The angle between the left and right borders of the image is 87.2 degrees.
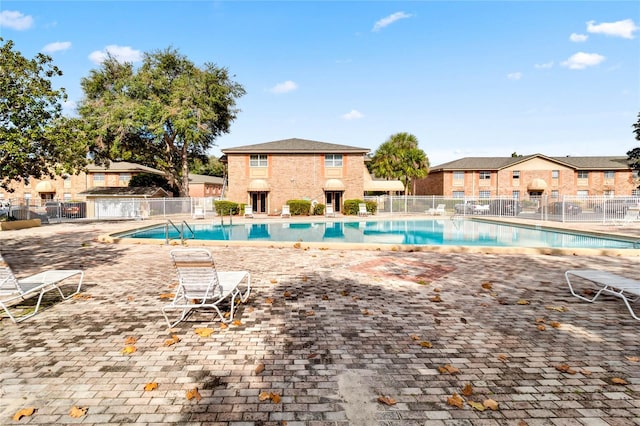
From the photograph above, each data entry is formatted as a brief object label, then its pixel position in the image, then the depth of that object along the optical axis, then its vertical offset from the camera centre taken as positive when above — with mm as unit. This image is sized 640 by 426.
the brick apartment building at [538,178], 46562 +3069
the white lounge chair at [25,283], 5051 -1275
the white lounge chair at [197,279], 4875 -1126
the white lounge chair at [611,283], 5379 -1430
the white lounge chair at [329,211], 31797 -812
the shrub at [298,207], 31719 -371
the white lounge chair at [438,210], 34844 -910
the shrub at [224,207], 30906 -269
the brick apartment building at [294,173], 33188 +3029
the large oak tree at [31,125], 17531 +4562
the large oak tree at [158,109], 32688 +9720
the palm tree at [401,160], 46003 +5839
